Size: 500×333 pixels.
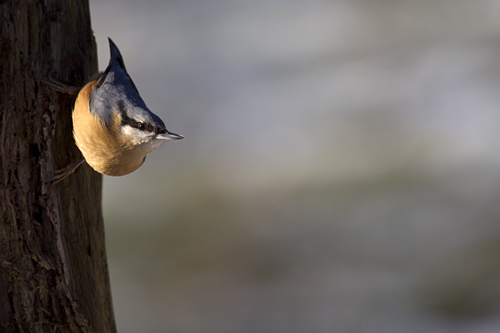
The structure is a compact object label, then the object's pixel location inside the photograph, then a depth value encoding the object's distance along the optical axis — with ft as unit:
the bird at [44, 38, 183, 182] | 14.79
